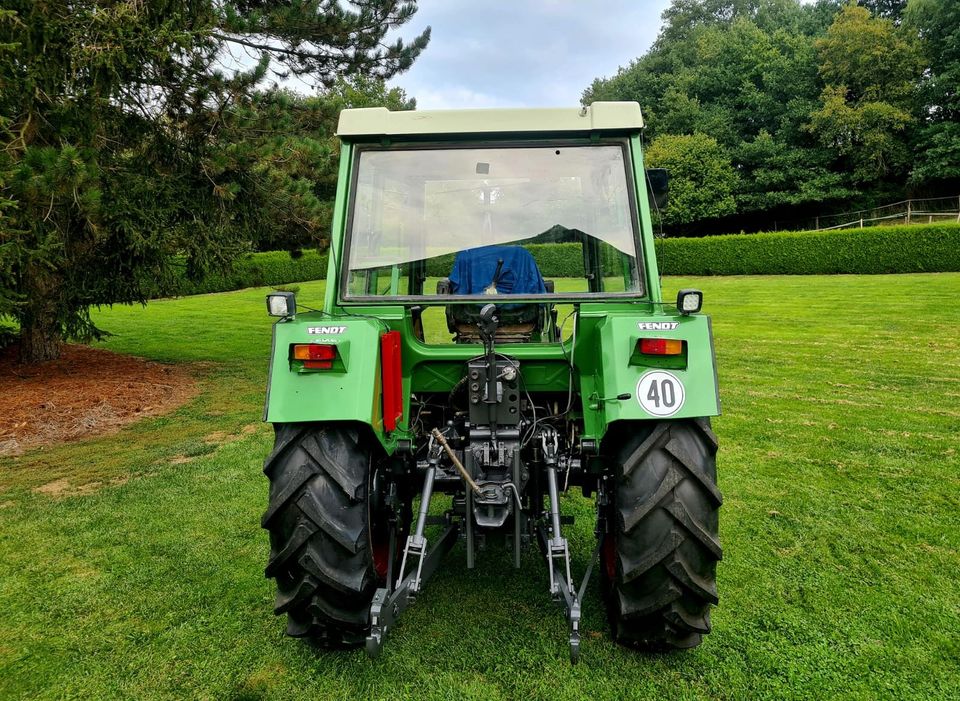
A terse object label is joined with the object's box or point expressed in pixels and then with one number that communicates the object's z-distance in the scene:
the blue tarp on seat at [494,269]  3.55
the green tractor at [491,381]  2.70
